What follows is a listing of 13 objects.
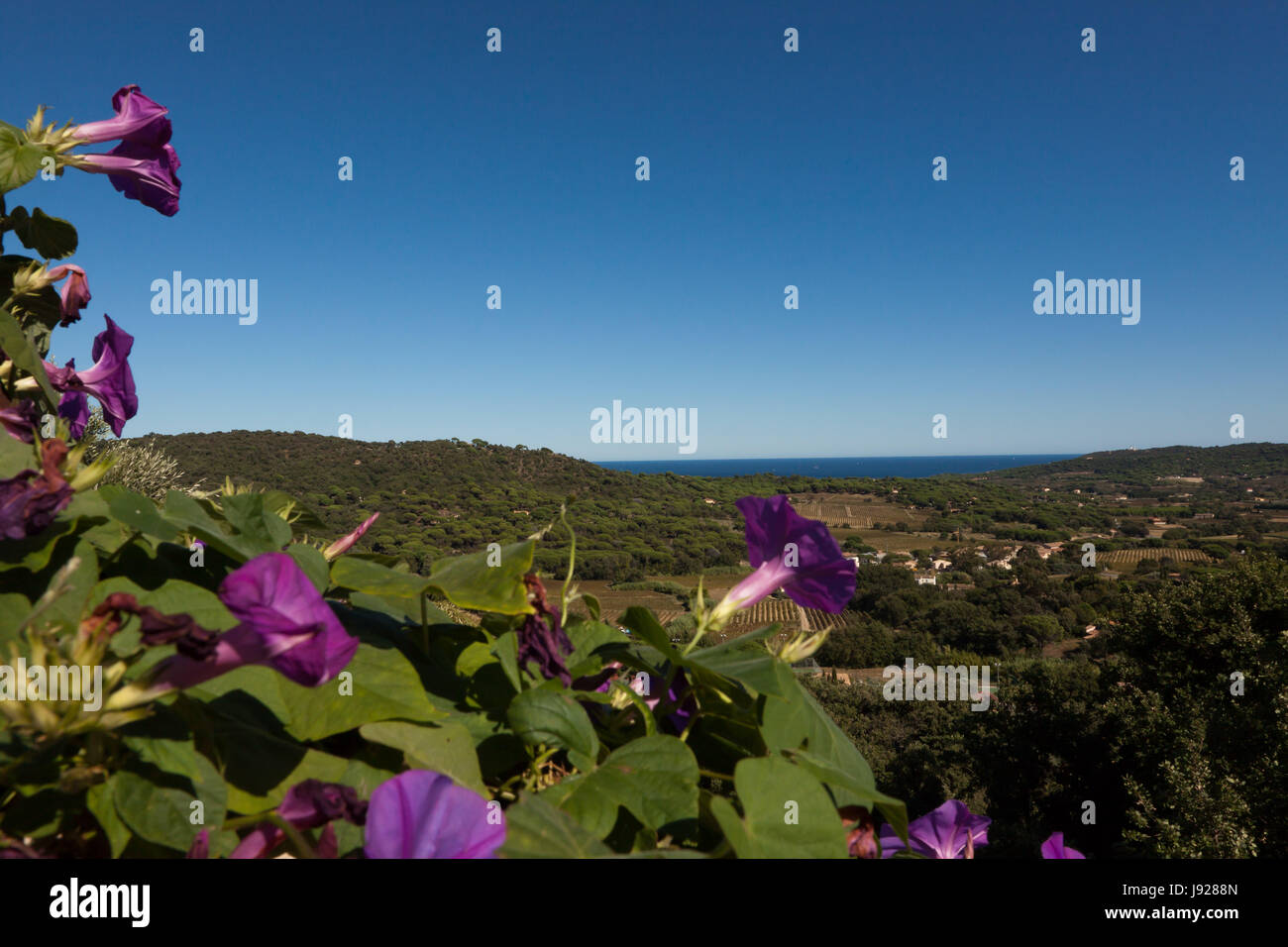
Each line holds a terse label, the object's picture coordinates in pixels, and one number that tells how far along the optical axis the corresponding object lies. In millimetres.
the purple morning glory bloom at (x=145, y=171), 1345
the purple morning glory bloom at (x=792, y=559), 1149
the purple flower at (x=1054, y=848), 1054
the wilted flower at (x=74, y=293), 1296
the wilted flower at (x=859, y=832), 768
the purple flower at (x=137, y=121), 1366
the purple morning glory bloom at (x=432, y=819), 543
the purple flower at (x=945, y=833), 1150
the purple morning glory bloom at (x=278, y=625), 562
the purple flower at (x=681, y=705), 896
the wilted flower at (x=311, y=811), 551
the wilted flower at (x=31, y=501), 618
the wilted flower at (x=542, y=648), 780
